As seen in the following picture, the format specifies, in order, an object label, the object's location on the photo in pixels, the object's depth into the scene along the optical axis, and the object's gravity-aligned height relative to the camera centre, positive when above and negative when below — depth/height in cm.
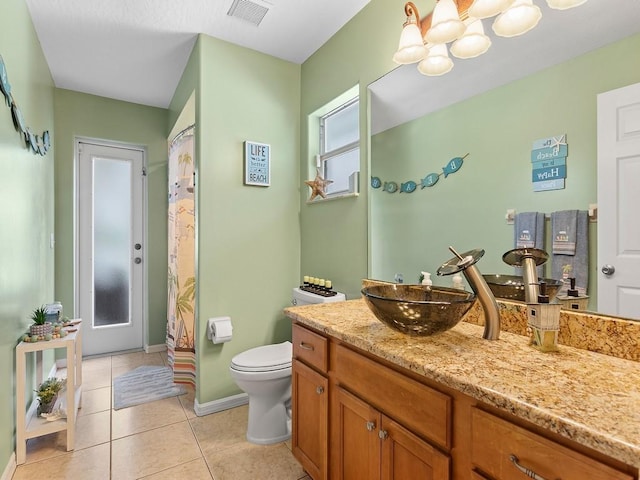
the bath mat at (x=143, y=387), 243 -119
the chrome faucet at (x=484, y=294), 109 -19
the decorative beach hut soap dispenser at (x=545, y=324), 97 -25
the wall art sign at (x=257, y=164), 242 +57
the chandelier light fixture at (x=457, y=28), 118 +85
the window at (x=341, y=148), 214 +64
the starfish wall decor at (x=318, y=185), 240 +40
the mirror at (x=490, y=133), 101 +42
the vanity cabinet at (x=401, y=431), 66 -52
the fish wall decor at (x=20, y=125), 146 +66
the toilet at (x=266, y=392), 186 -90
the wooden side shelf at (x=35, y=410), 170 -94
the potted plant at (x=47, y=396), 189 -91
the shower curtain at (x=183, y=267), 253 -23
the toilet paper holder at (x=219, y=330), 223 -62
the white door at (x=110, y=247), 335 -8
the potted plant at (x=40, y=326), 184 -49
